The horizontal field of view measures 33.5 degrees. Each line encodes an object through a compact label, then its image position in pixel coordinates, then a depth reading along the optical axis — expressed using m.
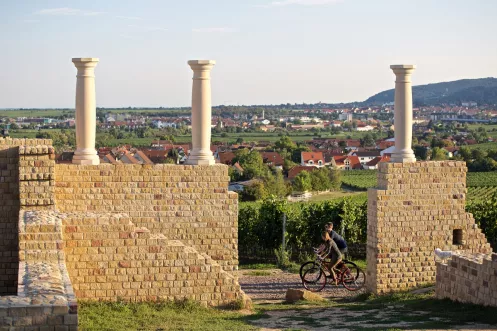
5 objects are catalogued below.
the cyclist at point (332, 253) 16.05
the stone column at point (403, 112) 15.76
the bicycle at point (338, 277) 16.55
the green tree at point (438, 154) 59.03
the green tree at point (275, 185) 58.31
